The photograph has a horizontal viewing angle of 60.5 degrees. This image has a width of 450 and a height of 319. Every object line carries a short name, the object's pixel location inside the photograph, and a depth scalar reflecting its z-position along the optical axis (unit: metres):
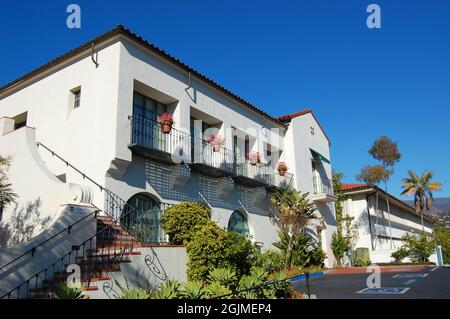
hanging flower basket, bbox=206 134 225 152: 15.31
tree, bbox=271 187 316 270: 18.30
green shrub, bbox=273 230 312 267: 17.59
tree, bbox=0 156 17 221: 9.85
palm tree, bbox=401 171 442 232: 40.22
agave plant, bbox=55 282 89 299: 6.36
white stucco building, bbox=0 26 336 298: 11.47
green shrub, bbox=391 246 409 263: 26.91
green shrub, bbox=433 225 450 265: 28.31
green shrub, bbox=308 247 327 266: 19.44
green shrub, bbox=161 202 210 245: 11.33
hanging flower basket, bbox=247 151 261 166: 17.58
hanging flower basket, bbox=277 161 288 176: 19.17
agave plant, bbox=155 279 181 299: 6.90
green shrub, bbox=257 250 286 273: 14.51
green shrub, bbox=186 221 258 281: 10.49
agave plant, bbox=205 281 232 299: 7.52
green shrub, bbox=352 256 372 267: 25.55
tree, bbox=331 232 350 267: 23.09
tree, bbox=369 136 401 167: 38.84
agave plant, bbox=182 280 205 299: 7.16
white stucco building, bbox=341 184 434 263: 29.34
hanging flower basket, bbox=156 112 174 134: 12.76
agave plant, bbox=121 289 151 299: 6.48
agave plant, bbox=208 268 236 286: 9.06
